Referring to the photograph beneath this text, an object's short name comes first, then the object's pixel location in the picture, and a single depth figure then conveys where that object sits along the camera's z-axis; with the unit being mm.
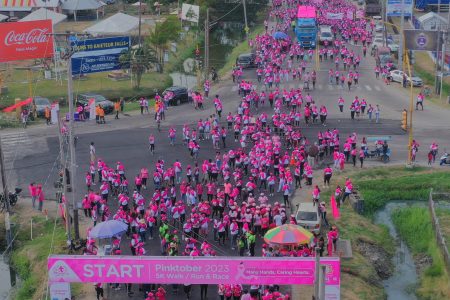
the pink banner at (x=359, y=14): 87812
